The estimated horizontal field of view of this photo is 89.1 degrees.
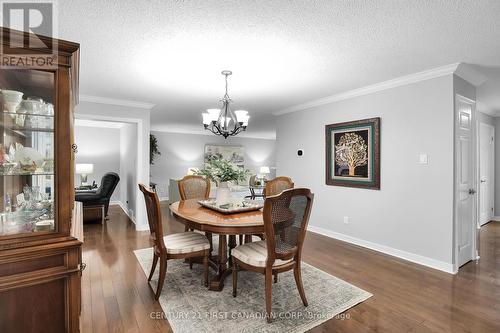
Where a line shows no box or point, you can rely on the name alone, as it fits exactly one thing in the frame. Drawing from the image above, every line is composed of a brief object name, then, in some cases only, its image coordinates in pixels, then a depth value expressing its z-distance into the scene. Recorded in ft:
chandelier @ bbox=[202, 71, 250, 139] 10.42
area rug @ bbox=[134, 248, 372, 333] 6.27
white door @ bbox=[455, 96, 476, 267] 9.58
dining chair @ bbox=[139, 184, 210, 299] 7.36
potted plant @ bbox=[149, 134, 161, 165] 22.61
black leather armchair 16.69
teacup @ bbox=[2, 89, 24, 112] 4.38
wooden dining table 6.88
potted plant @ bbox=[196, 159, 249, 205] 8.92
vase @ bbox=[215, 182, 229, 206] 9.14
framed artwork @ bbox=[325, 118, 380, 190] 11.69
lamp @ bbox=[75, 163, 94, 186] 20.10
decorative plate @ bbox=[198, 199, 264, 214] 8.21
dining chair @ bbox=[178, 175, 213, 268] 11.62
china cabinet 4.11
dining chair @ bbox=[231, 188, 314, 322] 6.36
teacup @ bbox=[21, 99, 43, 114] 4.59
